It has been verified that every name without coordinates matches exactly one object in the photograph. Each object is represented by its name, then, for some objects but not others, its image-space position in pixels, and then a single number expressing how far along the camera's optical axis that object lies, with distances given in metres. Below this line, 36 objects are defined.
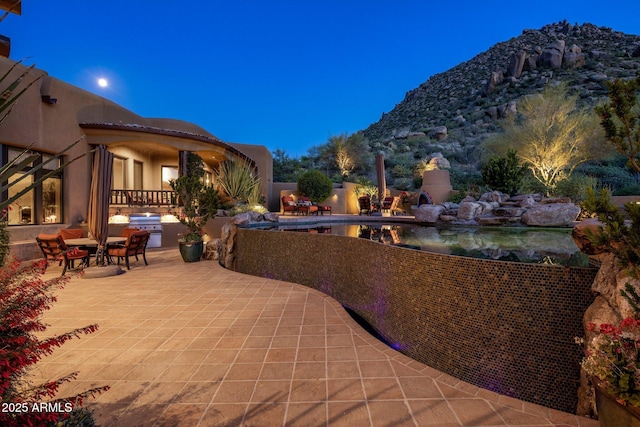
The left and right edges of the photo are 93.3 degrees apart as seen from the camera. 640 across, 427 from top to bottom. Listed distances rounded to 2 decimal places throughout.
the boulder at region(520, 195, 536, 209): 10.96
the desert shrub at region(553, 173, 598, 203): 12.51
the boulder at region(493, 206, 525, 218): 10.77
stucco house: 7.68
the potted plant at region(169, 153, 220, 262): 7.52
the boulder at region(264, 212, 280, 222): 9.68
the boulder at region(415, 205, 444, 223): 12.26
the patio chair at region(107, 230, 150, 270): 6.66
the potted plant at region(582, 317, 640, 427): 1.57
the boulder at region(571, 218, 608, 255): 2.67
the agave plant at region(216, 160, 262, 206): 11.60
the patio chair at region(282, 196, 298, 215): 15.38
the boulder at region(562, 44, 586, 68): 34.19
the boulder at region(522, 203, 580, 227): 9.51
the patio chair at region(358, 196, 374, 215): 15.55
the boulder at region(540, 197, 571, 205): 10.36
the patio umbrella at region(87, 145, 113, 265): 6.17
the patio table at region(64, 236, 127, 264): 6.39
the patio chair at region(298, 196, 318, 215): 15.00
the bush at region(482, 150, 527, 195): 12.88
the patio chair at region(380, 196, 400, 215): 16.22
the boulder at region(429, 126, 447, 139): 33.44
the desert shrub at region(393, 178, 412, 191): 21.70
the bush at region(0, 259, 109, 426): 1.23
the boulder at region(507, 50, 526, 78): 37.28
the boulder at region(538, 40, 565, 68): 35.31
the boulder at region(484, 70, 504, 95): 37.59
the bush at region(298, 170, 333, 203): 17.48
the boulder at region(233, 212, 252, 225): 7.79
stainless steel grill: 9.59
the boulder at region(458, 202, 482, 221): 11.45
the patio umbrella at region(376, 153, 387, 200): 14.48
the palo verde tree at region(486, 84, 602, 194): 14.41
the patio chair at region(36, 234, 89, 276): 5.92
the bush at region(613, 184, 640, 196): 14.11
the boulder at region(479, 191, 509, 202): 12.07
